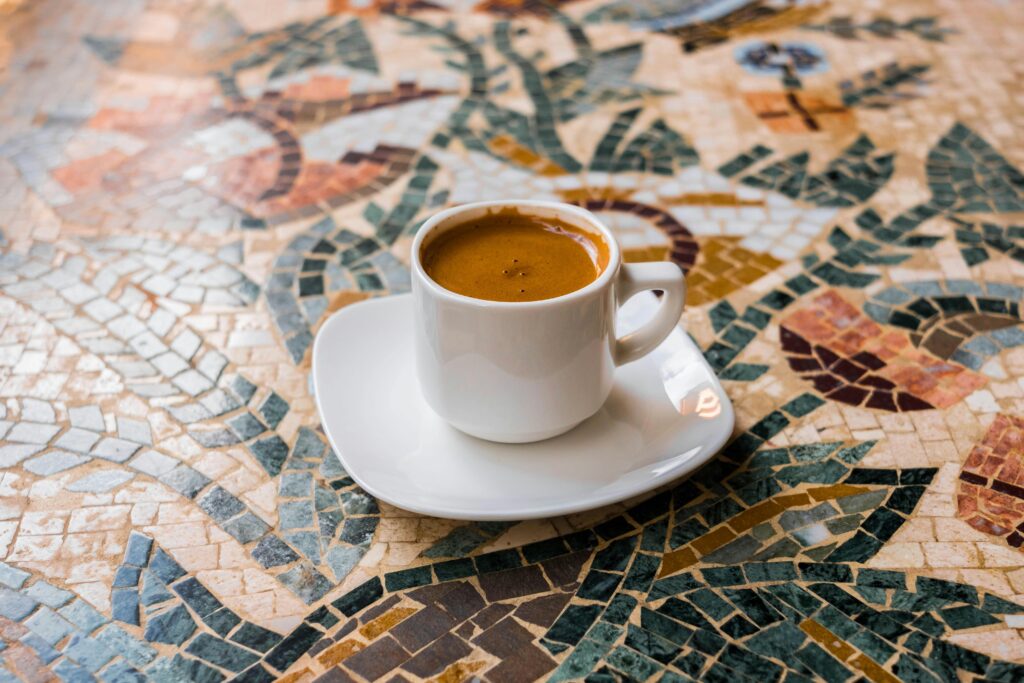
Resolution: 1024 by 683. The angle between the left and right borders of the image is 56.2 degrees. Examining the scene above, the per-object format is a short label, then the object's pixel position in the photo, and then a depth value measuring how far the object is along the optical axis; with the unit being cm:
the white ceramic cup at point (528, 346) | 51
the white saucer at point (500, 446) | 53
